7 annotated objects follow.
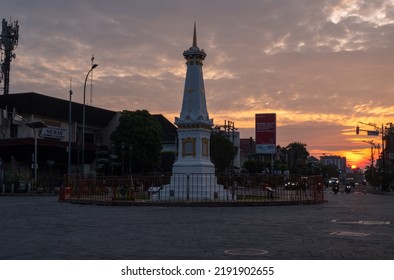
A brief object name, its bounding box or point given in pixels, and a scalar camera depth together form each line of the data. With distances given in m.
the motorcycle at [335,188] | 49.80
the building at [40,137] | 48.69
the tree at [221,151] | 68.81
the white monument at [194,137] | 26.91
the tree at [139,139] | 58.47
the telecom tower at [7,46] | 61.06
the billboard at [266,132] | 60.38
